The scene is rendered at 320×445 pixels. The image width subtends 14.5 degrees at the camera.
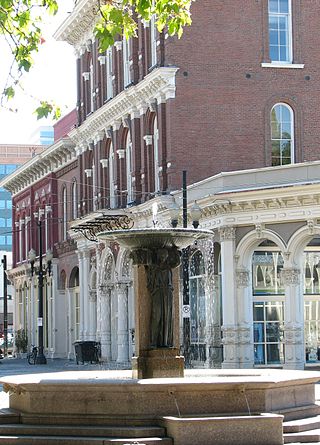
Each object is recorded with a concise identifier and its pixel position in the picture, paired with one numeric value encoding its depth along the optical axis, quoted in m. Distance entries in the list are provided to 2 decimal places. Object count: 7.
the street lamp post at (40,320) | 57.80
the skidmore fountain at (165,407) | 17.31
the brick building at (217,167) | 40.22
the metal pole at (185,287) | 36.59
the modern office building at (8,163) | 151.25
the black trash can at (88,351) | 52.50
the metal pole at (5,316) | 67.69
